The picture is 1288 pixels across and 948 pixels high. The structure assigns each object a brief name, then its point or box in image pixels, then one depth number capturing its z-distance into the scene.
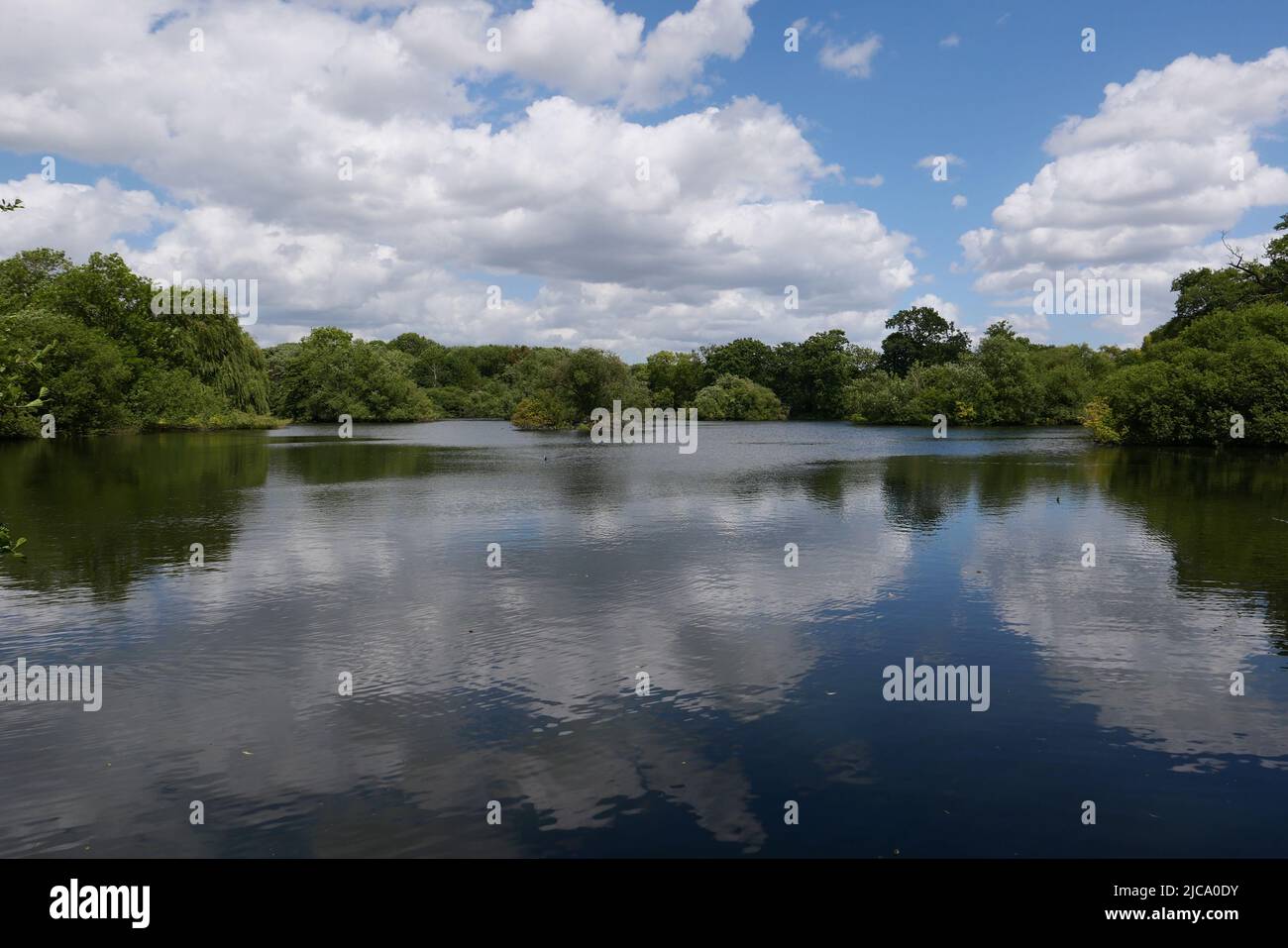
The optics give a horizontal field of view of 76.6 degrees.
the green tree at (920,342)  138.12
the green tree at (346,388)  121.50
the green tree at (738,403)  139.00
